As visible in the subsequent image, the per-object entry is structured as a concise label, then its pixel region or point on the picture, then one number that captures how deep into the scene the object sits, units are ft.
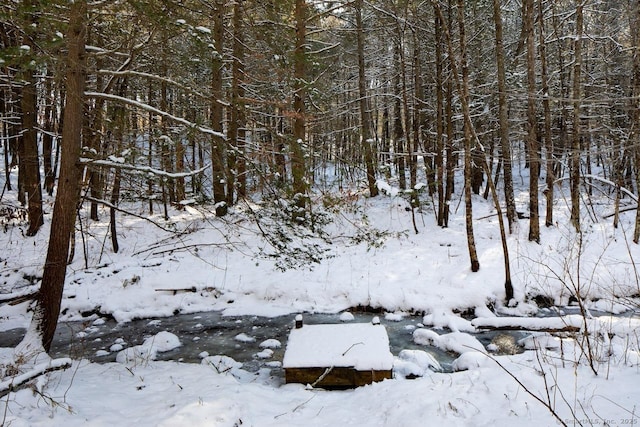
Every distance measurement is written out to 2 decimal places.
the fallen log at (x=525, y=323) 20.89
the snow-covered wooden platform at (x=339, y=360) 17.13
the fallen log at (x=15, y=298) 25.58
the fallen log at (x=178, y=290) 31.37
